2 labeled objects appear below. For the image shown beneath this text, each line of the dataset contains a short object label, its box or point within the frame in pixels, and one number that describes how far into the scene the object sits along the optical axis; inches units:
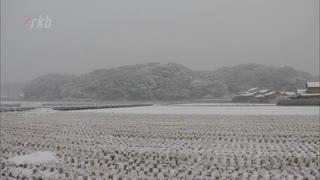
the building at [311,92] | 1893.3
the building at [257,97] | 2539.4
